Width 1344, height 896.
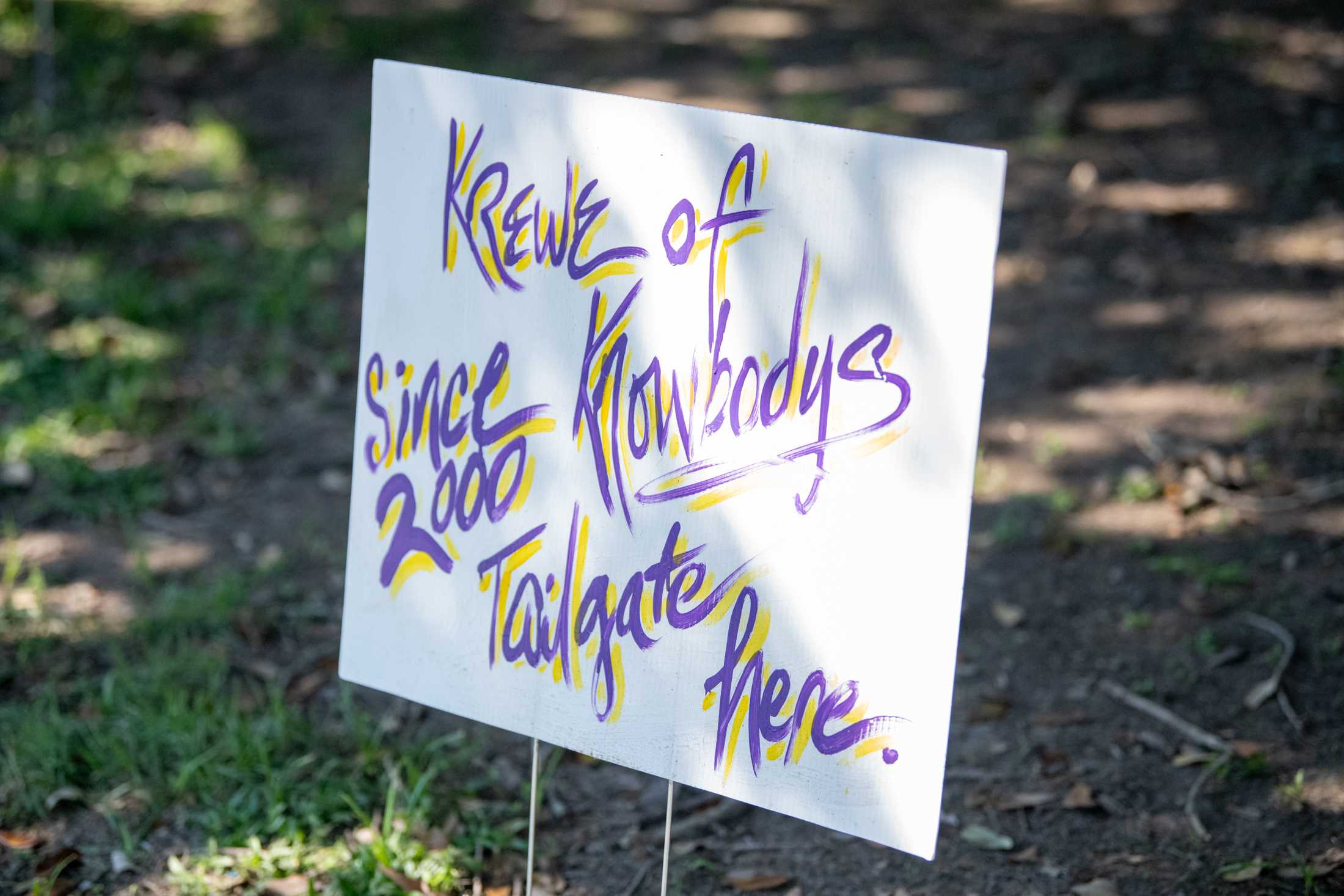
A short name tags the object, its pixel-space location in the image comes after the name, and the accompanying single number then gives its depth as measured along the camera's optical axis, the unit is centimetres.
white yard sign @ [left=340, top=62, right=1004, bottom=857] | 358
